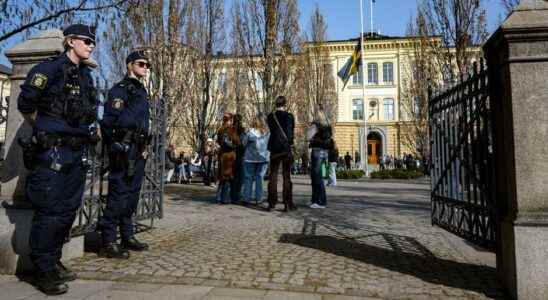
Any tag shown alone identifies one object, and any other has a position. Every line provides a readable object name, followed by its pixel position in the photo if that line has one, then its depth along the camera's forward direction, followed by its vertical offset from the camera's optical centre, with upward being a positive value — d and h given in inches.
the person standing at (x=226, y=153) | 333.7 +13.0
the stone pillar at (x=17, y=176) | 139.1 -2.3
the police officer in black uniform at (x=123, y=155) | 156.5 +5.7
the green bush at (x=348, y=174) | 959.0 -19.0
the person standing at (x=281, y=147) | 294.2 +15.4
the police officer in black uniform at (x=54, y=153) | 118.7 +5.2
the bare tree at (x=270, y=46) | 738.2 +241.7
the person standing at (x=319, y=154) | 319.9 +10.7
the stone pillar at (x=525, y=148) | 108.3 +5.0
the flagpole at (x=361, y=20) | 1063.5 +474.6
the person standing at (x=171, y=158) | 674.2 +17.6
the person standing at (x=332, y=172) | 585.4 -9.6
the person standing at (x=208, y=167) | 610.5 +1.0
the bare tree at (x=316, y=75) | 1302.9 +316.7
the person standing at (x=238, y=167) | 344.8 +0.7
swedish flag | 901.0 +237.1
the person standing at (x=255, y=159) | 345.1 +7.7
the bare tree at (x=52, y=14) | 290.5 +118.6
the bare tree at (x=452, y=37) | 630.5 +219.2
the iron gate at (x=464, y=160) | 129.1 +2.2
